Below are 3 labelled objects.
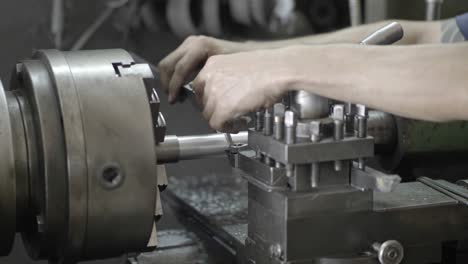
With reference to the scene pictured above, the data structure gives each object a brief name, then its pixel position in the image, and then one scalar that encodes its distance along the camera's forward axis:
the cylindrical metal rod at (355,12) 2.26
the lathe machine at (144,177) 1.26
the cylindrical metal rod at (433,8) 2.07
